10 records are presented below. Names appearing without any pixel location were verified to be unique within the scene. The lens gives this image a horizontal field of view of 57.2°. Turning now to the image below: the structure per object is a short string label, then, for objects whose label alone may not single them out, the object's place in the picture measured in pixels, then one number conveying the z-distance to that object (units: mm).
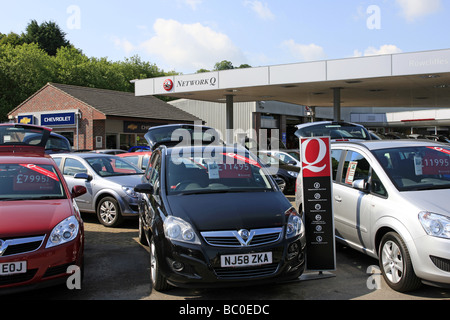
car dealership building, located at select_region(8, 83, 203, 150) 27734
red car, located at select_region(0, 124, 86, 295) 3979
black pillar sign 4852
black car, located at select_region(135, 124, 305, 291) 4023
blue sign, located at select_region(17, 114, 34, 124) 30500
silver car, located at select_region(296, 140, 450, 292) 4098
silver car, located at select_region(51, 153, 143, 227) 8203
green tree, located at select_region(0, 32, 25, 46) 54594
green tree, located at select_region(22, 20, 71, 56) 59497
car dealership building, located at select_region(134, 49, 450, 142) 15359
